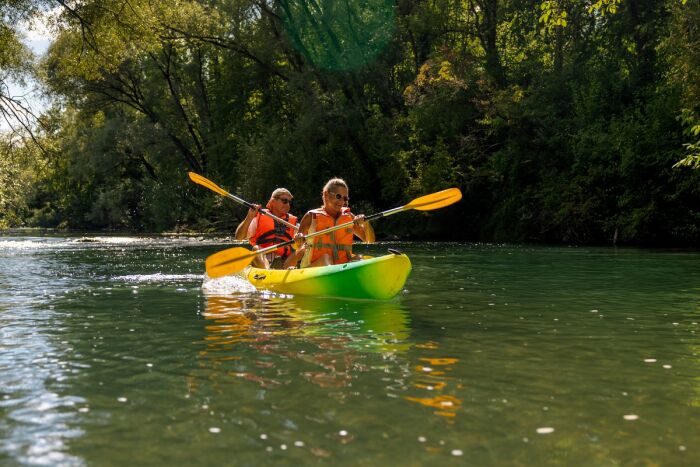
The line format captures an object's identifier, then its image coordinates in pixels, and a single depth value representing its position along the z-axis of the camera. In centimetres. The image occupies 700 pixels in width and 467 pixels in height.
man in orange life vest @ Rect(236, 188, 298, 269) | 994
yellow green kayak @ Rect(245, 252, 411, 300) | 760
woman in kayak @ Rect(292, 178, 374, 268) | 835
